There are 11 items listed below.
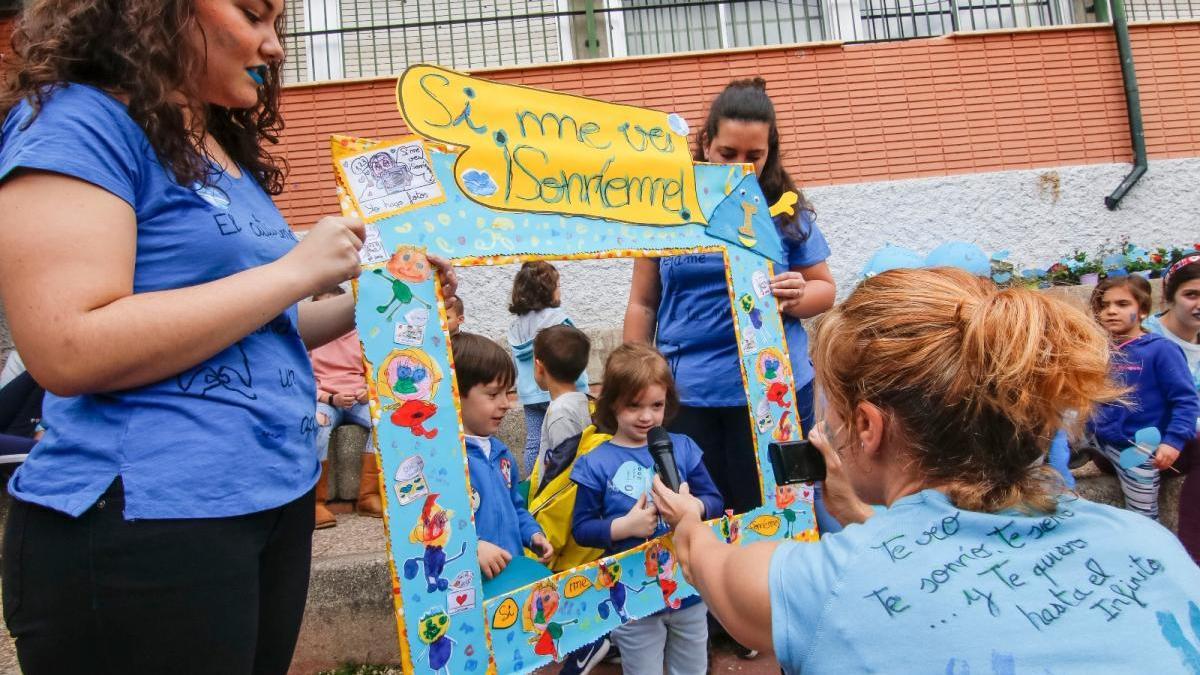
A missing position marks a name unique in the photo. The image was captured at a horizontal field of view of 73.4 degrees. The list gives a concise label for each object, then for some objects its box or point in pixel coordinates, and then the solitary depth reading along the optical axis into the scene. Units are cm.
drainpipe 672
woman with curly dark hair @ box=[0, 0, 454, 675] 104
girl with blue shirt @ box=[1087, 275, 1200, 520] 381
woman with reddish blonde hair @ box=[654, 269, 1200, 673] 105
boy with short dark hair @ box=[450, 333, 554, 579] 222
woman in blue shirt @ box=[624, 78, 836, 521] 251
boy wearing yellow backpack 246
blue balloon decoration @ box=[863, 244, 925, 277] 471
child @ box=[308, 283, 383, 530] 383
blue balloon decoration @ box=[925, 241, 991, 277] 466
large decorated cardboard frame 168
